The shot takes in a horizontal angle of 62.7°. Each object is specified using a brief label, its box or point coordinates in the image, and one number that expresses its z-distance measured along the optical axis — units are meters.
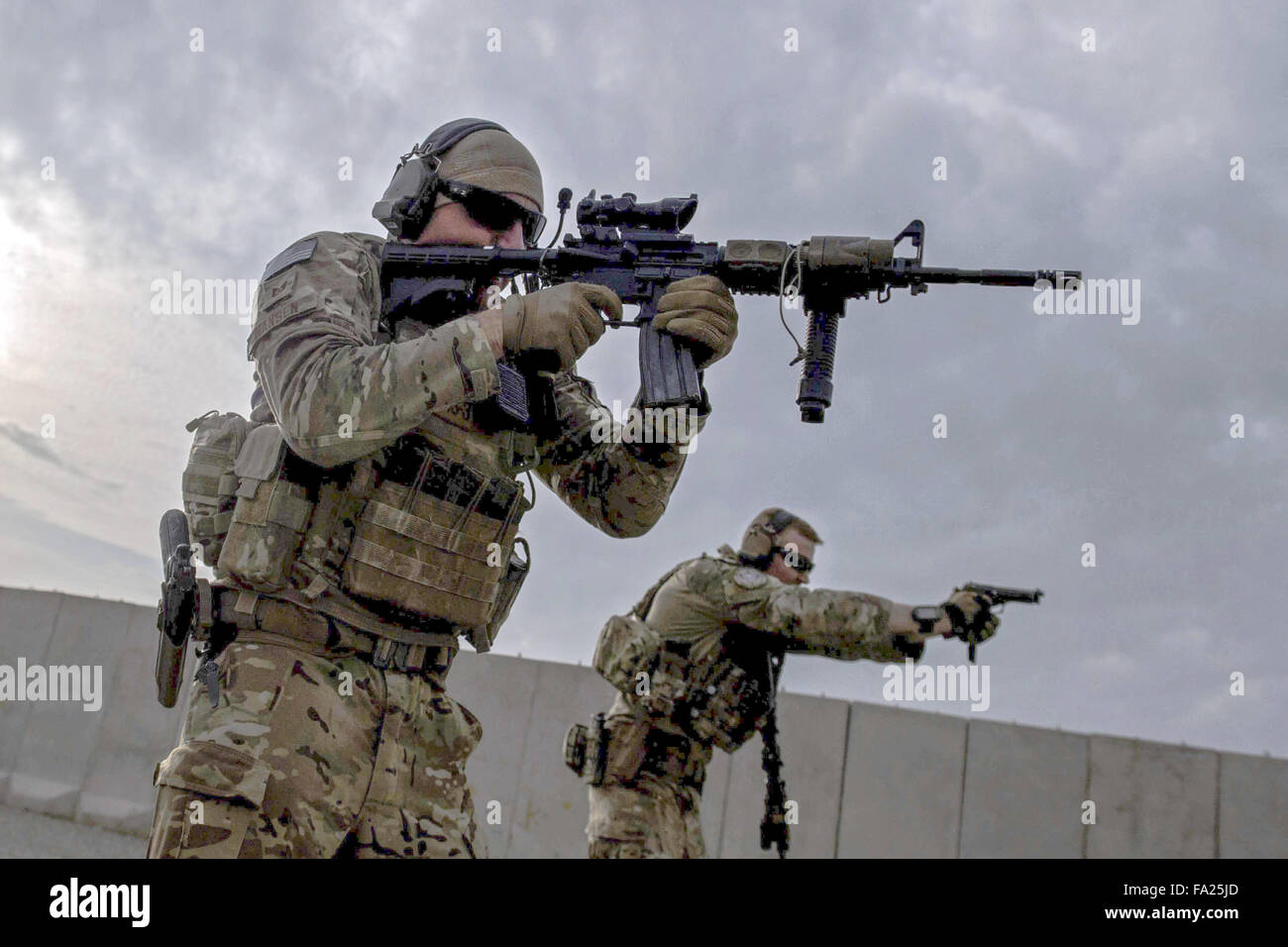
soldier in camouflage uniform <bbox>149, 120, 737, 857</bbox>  2.17
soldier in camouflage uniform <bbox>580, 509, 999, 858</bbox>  4.87
